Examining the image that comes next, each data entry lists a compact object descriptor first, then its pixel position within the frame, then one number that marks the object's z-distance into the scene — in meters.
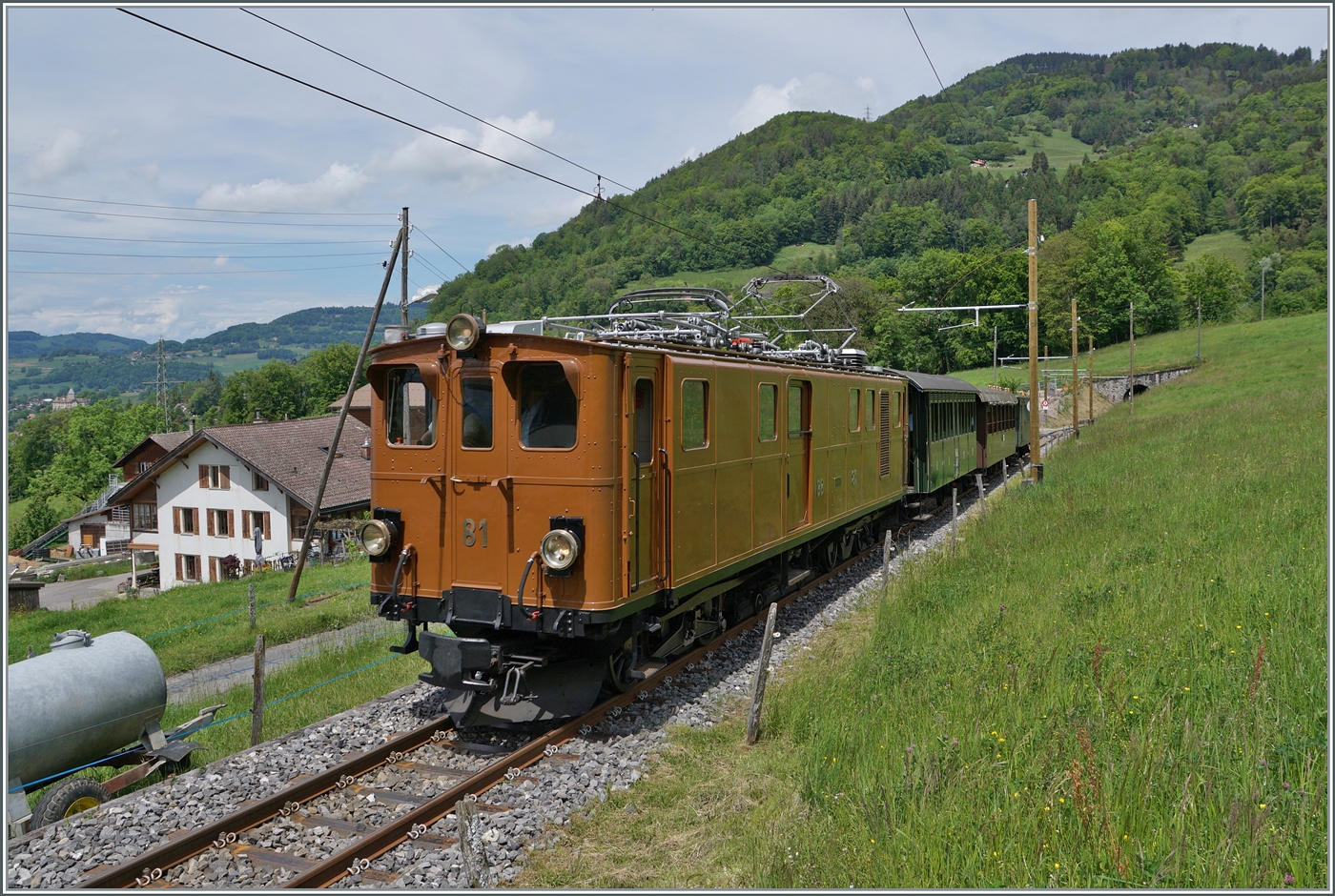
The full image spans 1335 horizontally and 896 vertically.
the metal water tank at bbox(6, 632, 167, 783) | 6.37
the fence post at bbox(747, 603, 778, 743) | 7.04
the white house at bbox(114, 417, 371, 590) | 38.94
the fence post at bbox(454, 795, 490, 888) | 4.76
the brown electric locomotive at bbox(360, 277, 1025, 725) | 7.17
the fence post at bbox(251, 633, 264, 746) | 7.45
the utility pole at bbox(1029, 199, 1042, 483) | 20.03
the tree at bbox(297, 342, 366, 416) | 104.75
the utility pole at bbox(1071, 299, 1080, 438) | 34.03
